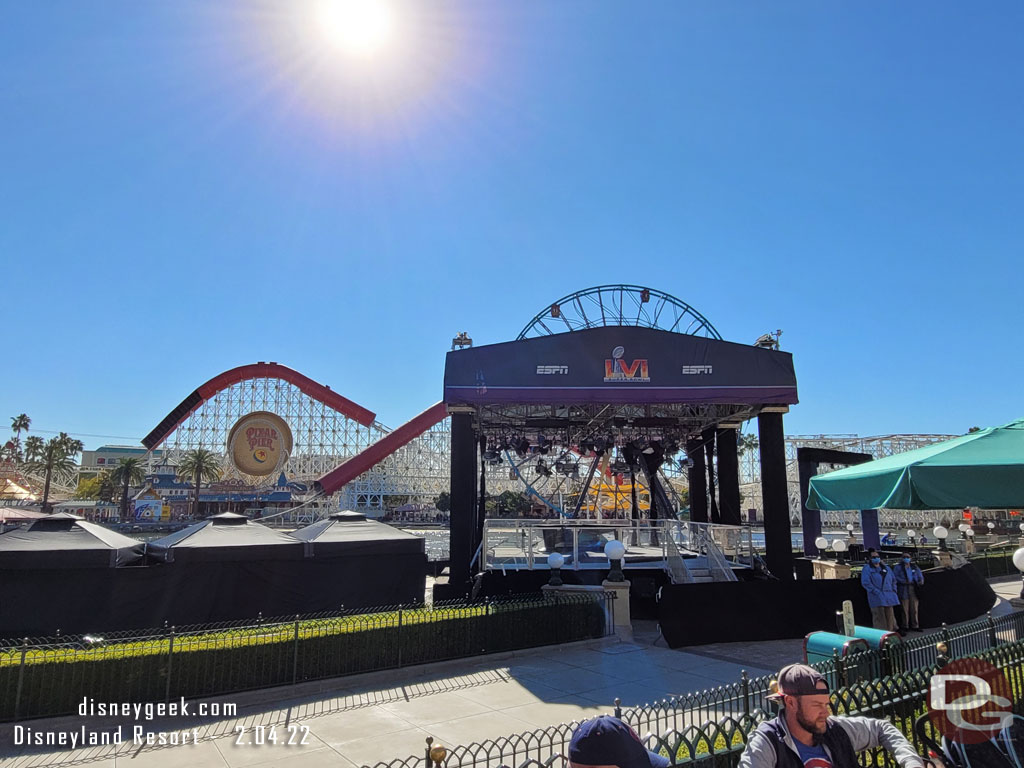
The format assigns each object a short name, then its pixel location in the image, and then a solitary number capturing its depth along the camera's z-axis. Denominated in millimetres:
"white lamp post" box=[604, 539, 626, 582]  12391
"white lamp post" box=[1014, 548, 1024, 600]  11484
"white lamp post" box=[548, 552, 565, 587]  13438
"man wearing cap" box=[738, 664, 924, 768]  3037
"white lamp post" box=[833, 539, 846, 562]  20739
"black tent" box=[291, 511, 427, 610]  13727
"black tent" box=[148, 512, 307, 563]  11992
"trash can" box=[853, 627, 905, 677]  6152
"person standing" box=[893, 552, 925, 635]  12461
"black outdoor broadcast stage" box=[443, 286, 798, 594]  14820
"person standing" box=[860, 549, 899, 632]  11780
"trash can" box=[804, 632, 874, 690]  5707
